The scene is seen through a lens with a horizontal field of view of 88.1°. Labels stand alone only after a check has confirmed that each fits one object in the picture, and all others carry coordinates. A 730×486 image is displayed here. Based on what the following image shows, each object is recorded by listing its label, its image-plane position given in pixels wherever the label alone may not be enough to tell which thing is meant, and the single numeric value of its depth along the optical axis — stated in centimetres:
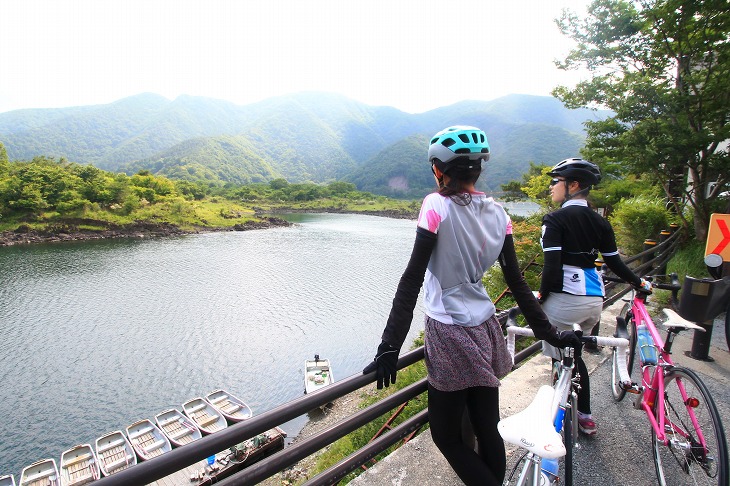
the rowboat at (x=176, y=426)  1338
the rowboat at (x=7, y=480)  1125
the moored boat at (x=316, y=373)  1697
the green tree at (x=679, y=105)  759
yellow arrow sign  397
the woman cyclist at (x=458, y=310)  160
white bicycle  138
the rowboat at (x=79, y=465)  1170
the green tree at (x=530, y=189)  1898
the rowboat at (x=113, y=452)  1203
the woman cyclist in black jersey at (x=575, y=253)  253
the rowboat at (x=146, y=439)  1276
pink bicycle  206
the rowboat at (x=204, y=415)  1398
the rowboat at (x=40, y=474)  1143
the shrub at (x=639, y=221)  966
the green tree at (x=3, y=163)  6238
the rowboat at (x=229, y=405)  1466
